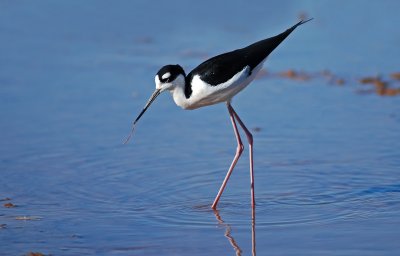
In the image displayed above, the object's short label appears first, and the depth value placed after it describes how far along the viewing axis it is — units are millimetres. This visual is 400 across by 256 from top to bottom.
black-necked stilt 11852
